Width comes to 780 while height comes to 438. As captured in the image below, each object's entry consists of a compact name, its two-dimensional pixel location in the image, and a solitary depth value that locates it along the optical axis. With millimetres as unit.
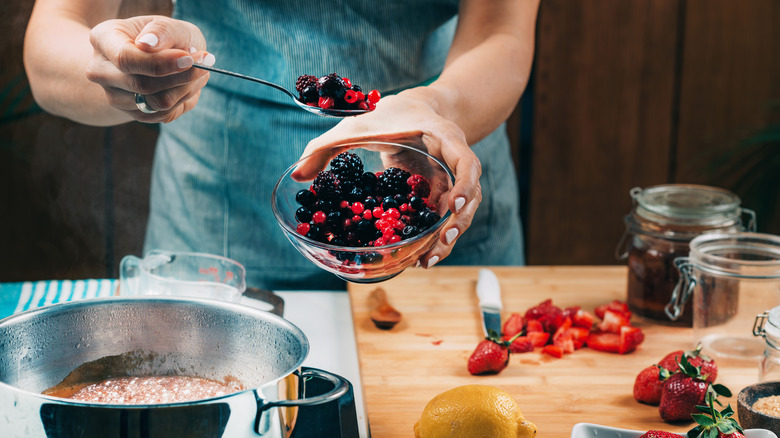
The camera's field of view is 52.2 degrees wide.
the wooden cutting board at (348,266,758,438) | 1096
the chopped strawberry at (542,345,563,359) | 1271
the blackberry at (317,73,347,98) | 976
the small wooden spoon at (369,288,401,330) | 1337
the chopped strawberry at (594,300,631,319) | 1384
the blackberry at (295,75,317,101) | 993
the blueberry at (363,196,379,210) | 988
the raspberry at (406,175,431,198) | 1024
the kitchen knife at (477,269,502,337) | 1324
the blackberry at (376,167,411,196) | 1012
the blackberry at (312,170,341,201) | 992
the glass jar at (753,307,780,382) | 1074
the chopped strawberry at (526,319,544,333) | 1330
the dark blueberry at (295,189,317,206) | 995
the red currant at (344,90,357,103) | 985
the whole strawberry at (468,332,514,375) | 1175
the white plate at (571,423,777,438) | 944
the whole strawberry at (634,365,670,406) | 1099
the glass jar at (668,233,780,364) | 1273
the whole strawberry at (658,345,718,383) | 1127
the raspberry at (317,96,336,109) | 976
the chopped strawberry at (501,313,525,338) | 1328
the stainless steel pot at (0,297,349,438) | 732
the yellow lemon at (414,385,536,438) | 908
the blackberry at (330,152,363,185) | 1010
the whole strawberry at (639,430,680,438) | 878
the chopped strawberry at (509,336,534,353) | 1279
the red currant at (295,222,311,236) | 969
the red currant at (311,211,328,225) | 975
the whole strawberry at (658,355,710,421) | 1043
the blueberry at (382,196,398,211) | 982
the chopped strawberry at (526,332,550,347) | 1297
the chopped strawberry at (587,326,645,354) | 1277
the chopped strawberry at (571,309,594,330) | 1341
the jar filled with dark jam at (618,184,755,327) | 1384
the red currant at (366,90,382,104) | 1021
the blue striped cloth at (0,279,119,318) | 1164
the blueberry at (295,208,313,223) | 987
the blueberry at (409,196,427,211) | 983
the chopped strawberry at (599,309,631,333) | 1320
